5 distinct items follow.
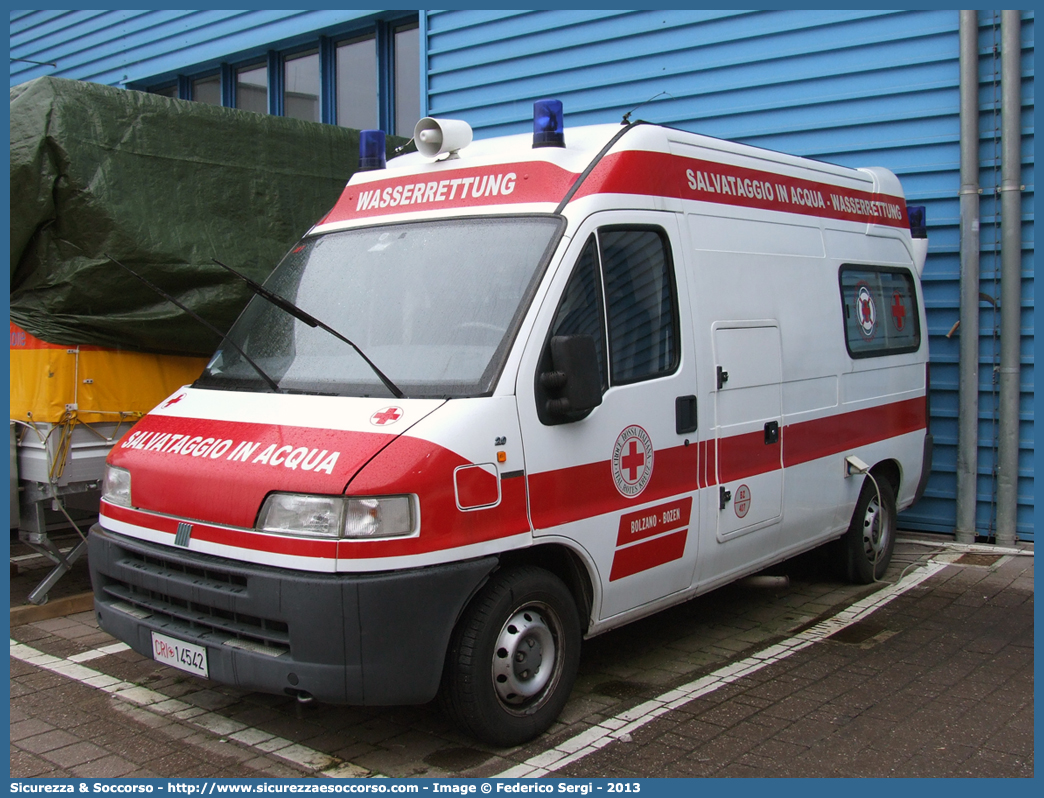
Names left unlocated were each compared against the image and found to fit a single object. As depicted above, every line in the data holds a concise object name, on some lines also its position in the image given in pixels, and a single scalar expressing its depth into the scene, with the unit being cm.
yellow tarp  581
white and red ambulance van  377
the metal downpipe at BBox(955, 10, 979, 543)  755
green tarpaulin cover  583
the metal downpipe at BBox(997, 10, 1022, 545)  745
